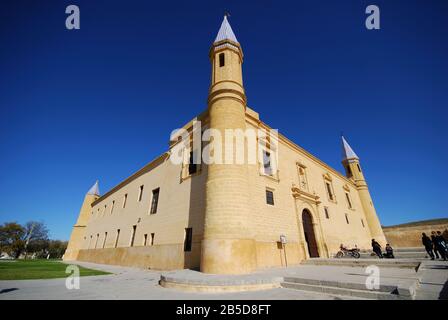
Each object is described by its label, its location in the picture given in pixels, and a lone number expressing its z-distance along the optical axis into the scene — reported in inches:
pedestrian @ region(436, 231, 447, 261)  357.7
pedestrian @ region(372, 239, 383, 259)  477.4
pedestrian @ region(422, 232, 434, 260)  393.1
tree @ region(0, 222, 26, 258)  1659.7
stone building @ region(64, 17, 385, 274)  341.1
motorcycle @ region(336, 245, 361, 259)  522.9
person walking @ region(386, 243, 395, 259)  455.8
